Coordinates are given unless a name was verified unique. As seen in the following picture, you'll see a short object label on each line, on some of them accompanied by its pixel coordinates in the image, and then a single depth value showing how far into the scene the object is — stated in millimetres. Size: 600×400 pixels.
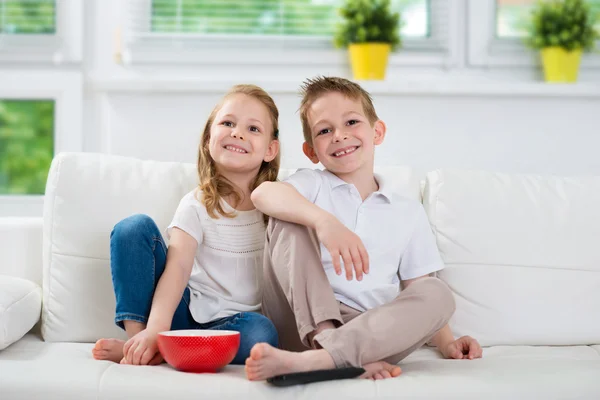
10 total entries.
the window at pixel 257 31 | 3569
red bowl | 2603
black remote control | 2536
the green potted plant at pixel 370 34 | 3483
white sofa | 2965
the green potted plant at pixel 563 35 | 3491
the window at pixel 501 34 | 3575
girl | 2783
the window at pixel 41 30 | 3535
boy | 2615
